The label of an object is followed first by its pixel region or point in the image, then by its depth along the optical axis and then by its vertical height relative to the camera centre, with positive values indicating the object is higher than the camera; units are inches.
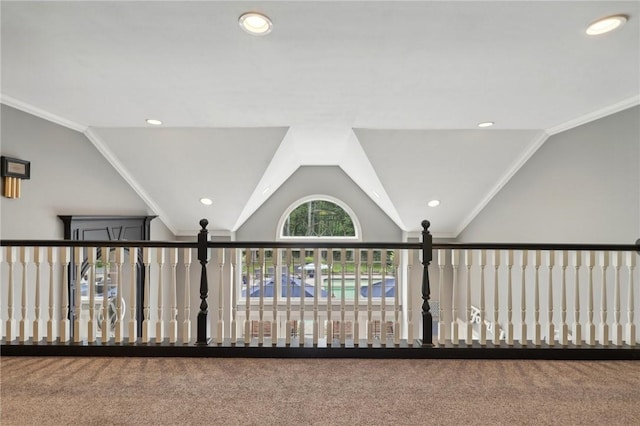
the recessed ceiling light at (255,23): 69.3 +43.5
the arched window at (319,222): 269.9 -3.3
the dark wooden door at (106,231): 137.0 -6.7
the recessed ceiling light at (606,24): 69.5 +43.0
